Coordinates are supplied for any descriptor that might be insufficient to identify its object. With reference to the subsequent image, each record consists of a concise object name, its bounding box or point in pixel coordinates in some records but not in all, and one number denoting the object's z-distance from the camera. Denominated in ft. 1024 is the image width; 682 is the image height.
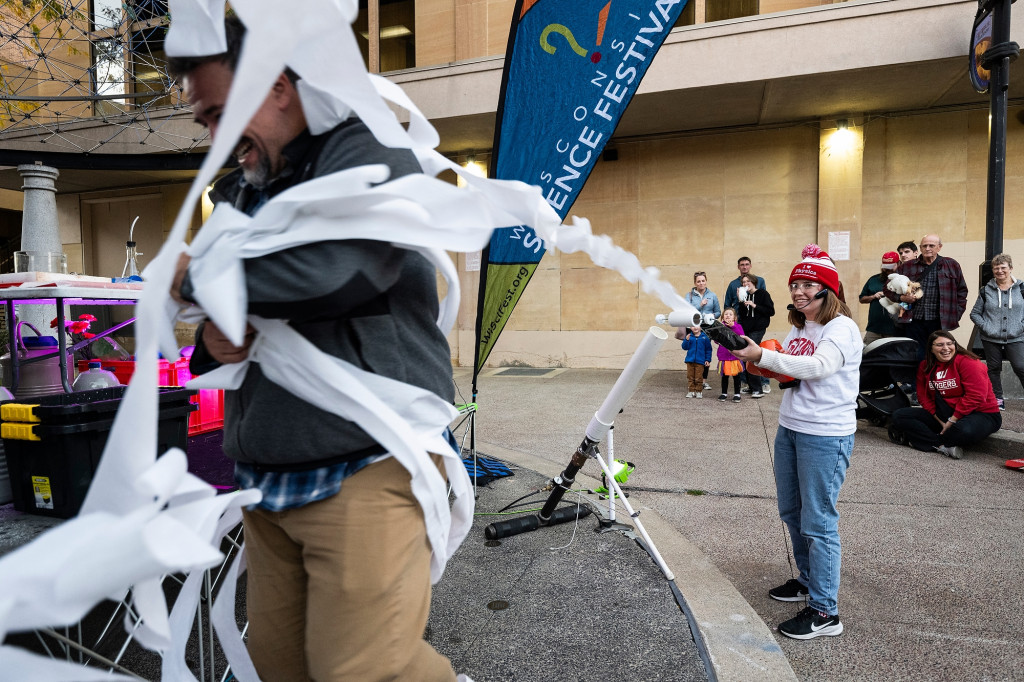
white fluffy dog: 24.31
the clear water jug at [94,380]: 12.37
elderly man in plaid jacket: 23.88
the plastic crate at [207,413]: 13.24
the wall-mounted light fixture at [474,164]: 40.41
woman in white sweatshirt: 8.93
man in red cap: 26.05
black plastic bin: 7.94
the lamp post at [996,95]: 21.07
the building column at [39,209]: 24.11
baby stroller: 21.08
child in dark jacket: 27.96
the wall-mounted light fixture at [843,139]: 33.91
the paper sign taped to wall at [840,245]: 34.06
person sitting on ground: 17.98
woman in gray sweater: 21.61
